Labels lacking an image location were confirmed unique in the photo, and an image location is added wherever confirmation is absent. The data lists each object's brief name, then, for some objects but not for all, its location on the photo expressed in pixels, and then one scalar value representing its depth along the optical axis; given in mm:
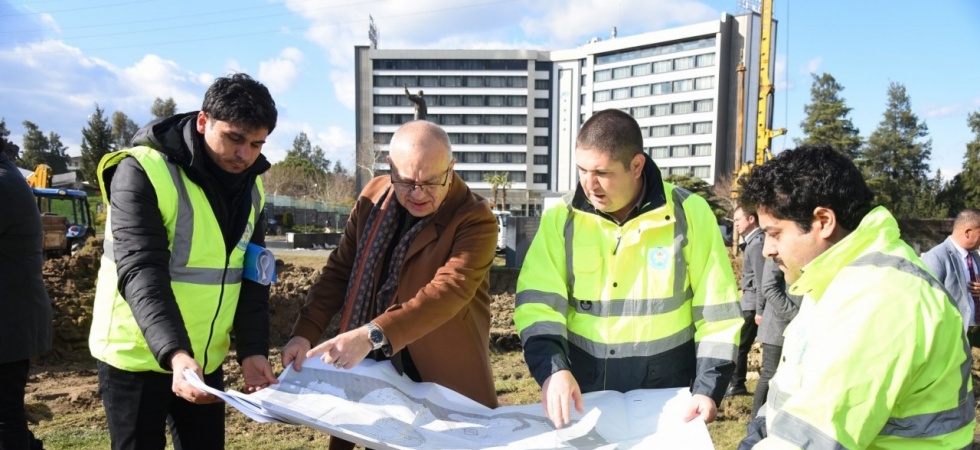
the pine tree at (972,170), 43625
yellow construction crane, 25266
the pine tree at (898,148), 56719
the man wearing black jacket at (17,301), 2977
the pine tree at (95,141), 61562
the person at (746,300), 6129
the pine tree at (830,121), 56406
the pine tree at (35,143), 73250
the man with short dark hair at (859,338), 1388
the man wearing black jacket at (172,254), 2197
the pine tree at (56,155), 74750
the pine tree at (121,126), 72125
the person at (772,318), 5066
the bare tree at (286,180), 60625
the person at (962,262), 6117
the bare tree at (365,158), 69750
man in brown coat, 2520
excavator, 15773
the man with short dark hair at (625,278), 2352
